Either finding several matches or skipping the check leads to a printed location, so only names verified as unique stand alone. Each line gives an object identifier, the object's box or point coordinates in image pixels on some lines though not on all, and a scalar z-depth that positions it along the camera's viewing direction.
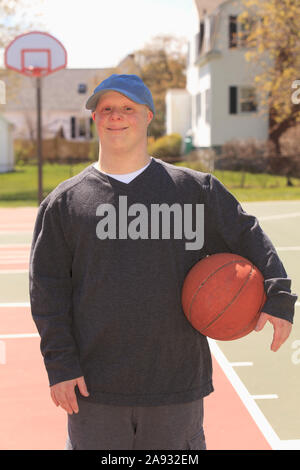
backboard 20.50
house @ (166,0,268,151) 32.22
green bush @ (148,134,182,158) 37.58
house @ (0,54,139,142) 63.34
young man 2.77
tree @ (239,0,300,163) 24.25
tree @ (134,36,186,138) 54.25
